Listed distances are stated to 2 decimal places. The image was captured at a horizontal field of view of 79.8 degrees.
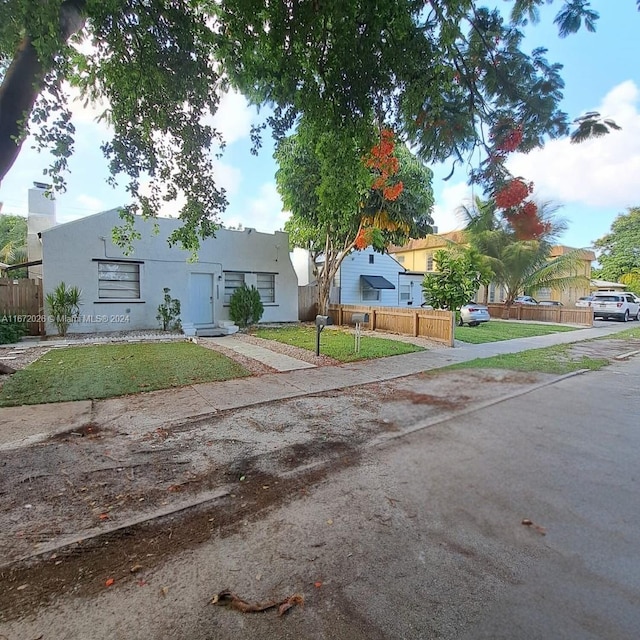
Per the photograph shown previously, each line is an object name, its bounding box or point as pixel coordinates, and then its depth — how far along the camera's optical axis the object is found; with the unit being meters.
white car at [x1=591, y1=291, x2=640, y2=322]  23.19
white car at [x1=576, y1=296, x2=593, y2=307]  24.39
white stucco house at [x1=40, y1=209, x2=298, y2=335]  12.23
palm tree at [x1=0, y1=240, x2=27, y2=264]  23.56
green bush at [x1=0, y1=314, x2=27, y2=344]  10.52
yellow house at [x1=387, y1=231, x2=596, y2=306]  30.17
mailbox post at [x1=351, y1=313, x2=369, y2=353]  9.65
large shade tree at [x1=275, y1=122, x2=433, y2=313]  14.23
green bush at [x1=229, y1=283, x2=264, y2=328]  14.84
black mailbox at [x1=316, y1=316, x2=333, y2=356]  8.95
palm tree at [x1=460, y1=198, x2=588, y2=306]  20.33
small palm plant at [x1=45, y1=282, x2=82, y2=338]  11.62
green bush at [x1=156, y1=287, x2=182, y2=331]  13.56
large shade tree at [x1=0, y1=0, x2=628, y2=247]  4.62
